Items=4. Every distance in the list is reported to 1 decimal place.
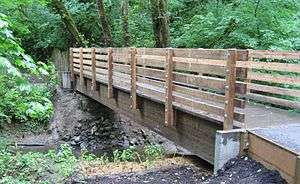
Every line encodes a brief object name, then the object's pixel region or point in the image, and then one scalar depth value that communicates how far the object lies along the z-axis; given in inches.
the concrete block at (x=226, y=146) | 225.3
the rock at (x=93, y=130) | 597.3
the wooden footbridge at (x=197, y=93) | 236.5
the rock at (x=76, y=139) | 579.6
